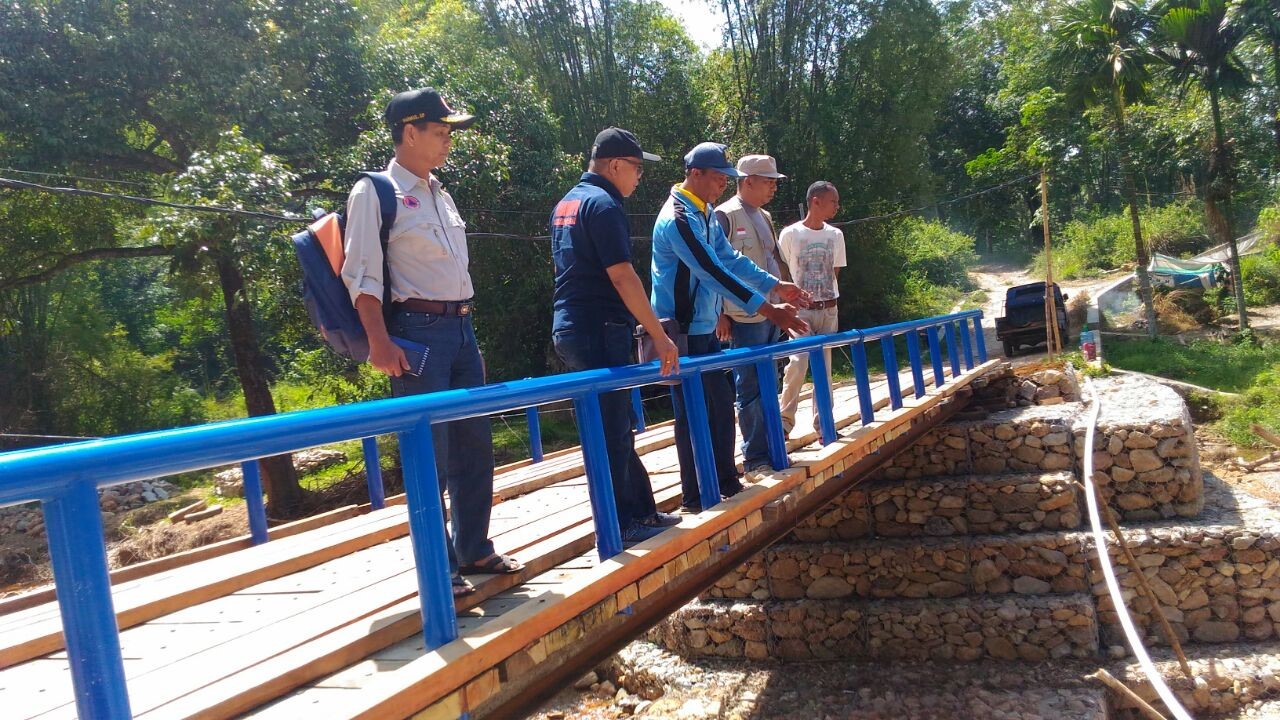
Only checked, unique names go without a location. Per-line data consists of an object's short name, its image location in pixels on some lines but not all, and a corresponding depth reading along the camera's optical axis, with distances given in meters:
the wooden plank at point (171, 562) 3.38
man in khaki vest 4.82
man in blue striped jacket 3.87
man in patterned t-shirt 6.16
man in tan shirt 2.62
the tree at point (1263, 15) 17.08
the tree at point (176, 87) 10.87
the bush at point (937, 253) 29.48
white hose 3.08
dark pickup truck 19.31
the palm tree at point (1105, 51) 17.81
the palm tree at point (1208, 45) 17.34
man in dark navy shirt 3.20
